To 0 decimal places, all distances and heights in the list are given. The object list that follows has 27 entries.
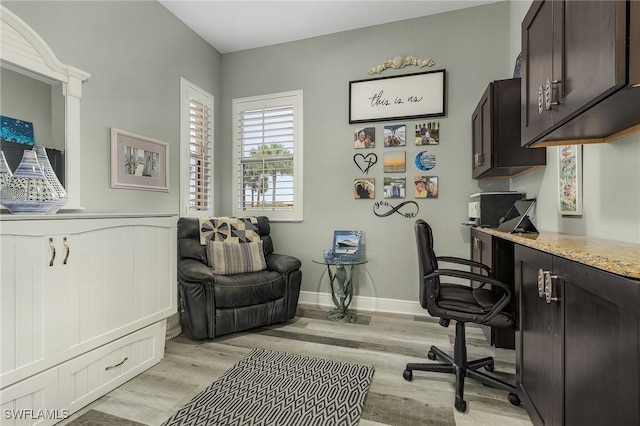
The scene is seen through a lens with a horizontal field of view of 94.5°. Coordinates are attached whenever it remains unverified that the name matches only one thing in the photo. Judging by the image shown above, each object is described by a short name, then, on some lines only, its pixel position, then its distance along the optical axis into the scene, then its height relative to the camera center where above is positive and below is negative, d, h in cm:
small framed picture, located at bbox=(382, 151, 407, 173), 316 +54
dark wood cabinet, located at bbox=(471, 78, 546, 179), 210 +58
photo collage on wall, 309 +57
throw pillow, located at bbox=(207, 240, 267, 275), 282 -46
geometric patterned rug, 155 -108
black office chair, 161 -55
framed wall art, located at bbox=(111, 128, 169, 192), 242 +44
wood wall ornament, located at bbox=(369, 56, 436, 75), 309 +159
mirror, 177 +87
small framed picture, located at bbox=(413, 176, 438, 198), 307 +27
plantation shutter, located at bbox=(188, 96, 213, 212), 333 +64
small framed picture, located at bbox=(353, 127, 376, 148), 326 +83
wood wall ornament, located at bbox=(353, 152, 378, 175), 326 +57
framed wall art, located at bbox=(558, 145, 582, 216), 160 +19
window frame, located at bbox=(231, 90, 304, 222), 350 +76
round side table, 296 -83
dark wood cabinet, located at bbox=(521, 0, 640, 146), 78 +47
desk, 73 -38
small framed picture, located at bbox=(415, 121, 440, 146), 306 +82
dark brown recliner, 240 -69
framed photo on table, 317 -36
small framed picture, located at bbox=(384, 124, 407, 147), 316 +82
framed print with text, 306 +123
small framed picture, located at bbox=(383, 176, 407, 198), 316 +27
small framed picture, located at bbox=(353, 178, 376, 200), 326 +26
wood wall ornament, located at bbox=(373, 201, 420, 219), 313 +4
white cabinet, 134 -45
